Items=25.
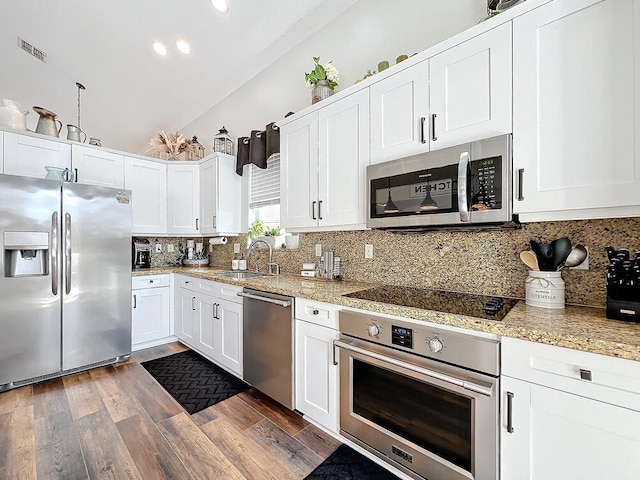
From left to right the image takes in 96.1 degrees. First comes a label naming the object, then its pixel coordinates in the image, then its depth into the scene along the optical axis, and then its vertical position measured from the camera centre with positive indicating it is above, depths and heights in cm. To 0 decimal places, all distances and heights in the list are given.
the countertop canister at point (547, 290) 133 -23
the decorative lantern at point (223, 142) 365 +125
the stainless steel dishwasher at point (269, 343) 198 -76
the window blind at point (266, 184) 320 +66
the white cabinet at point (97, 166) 317 +86
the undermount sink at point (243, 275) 295 -36
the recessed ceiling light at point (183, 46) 318 +219
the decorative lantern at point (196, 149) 400 +127
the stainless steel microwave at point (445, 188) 136 +28
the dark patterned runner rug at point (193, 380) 225 -124
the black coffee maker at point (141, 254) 374 -18
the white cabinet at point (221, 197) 350 +55
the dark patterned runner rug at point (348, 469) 150 -124
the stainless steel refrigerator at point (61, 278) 239 -34
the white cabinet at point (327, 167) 198 +56
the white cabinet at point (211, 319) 249 -78
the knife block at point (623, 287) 110 -19
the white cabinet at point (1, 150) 275 +87
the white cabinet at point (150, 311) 323 -82
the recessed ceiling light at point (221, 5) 268 +222
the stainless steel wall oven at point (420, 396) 116 -73
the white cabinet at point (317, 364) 173 -78
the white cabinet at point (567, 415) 90 -60
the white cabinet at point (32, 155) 279 +88
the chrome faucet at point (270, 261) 299 -22
